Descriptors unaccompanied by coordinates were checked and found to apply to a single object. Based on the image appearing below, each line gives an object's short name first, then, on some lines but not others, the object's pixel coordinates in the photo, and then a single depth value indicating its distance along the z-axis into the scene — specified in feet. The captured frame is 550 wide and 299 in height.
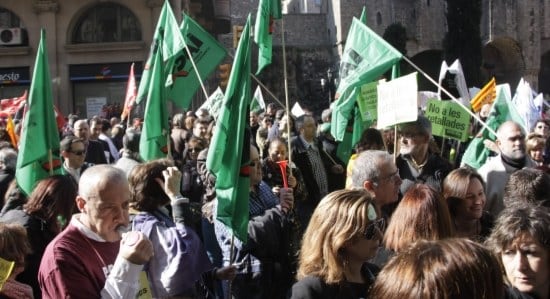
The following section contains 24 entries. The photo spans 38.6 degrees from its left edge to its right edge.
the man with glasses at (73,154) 24.44
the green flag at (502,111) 32.71
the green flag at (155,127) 24.31
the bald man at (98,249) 11.32
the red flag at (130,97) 43.55
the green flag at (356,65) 27.32
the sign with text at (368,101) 28.37
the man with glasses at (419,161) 19.86
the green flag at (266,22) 27.61
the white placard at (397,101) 22.61
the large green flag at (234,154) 16.30
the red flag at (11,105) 48.81
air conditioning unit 83.66
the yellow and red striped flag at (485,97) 40.98
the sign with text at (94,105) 85.23
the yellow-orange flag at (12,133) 31.96
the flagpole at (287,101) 22.13
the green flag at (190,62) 29.55
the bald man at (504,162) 20.53
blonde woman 11.26
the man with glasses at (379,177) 15.96
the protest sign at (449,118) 28.30
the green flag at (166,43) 29.19
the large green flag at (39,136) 20.43
